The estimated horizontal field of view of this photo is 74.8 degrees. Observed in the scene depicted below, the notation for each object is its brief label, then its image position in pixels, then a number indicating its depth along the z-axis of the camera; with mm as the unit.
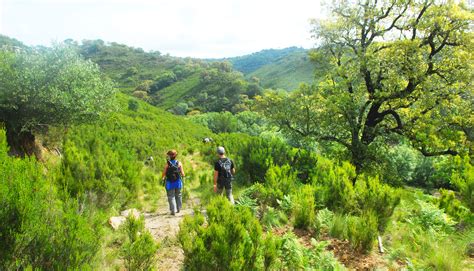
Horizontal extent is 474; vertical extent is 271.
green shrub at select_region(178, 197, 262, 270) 4246
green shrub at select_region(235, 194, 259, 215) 6833
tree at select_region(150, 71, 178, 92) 124938
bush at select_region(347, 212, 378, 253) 5441
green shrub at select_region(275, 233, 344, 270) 4680
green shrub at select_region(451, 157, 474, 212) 6602
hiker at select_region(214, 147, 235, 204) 8148
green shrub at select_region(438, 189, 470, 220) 6562
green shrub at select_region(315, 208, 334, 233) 6293
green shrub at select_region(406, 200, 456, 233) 6086
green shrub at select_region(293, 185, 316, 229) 6516
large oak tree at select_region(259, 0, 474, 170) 11625
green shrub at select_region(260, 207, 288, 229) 6570
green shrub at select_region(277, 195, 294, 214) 7227
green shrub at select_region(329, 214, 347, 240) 6043
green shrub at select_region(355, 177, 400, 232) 6406
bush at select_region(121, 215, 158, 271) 4512
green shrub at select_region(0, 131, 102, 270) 3766
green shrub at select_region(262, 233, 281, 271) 4402
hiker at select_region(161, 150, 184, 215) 8016
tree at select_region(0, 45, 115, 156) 9641
